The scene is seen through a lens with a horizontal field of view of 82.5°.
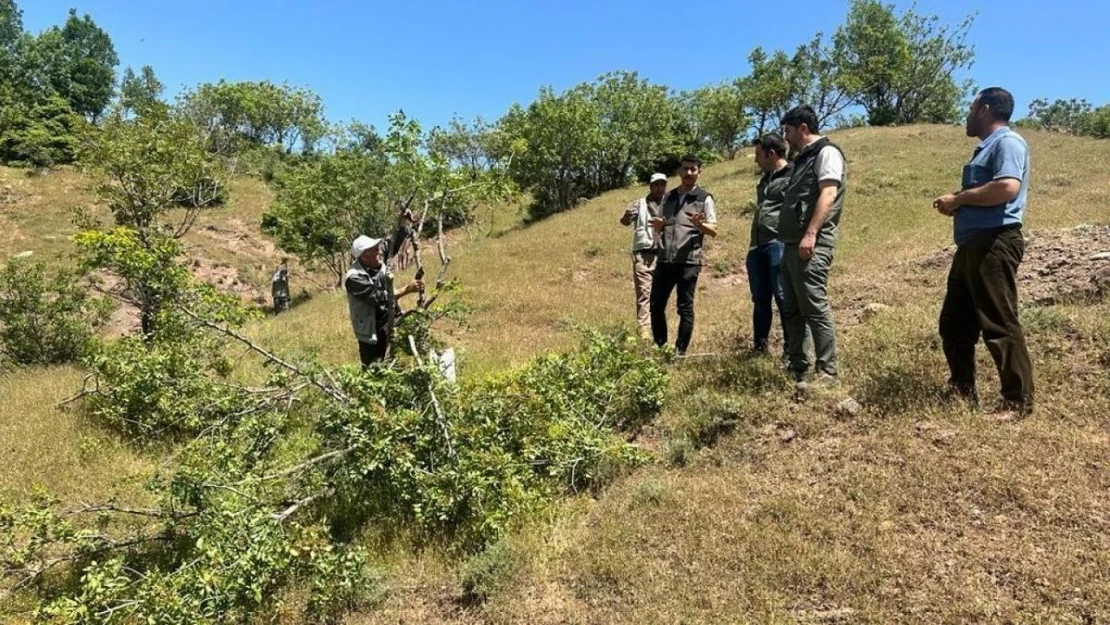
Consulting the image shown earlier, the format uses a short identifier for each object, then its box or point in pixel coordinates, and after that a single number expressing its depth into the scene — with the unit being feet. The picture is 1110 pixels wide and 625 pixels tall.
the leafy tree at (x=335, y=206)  73.36
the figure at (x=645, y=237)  23.21
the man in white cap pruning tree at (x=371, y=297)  18.04
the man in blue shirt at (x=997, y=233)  12.70
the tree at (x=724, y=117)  116.47
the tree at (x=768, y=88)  112.98
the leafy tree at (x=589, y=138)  111.65
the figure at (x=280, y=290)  74.18
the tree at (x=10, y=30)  166.15
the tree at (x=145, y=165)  36.68
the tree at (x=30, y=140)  108.78
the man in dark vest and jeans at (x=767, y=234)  18.44
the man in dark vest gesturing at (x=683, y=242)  20.62
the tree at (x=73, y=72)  167.43
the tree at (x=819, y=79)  123.03
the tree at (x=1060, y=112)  240.53
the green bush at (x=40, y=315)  38.11
